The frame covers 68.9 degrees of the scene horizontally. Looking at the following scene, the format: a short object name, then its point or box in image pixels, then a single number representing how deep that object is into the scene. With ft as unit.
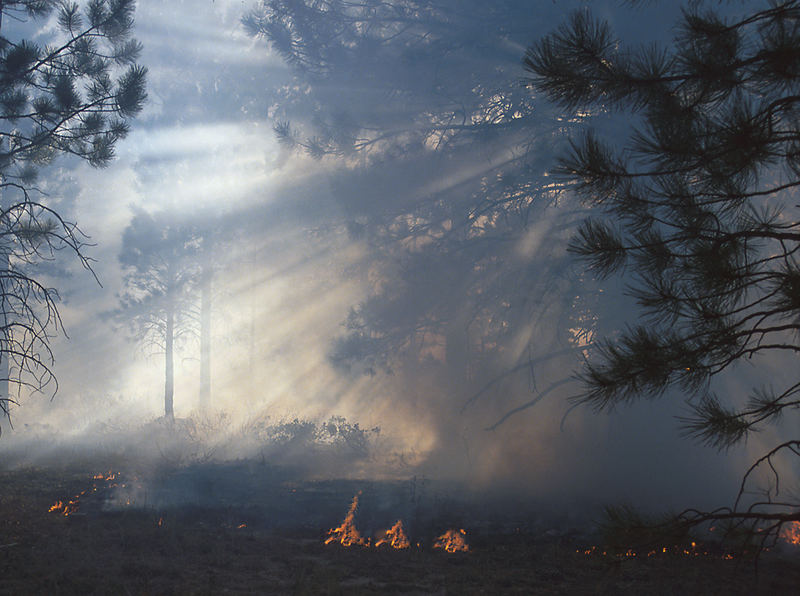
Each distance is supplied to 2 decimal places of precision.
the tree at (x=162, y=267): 77.10
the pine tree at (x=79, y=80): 32.63
